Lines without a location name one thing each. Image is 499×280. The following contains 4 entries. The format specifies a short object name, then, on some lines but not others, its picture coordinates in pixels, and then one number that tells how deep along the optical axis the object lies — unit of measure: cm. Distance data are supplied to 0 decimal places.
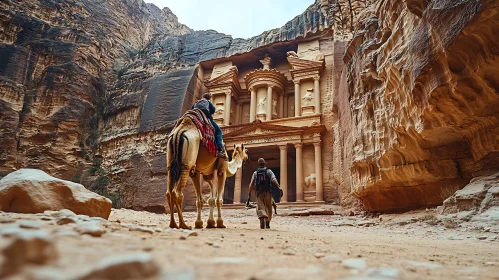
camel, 491
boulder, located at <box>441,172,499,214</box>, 548
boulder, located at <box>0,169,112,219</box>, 495
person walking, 744
